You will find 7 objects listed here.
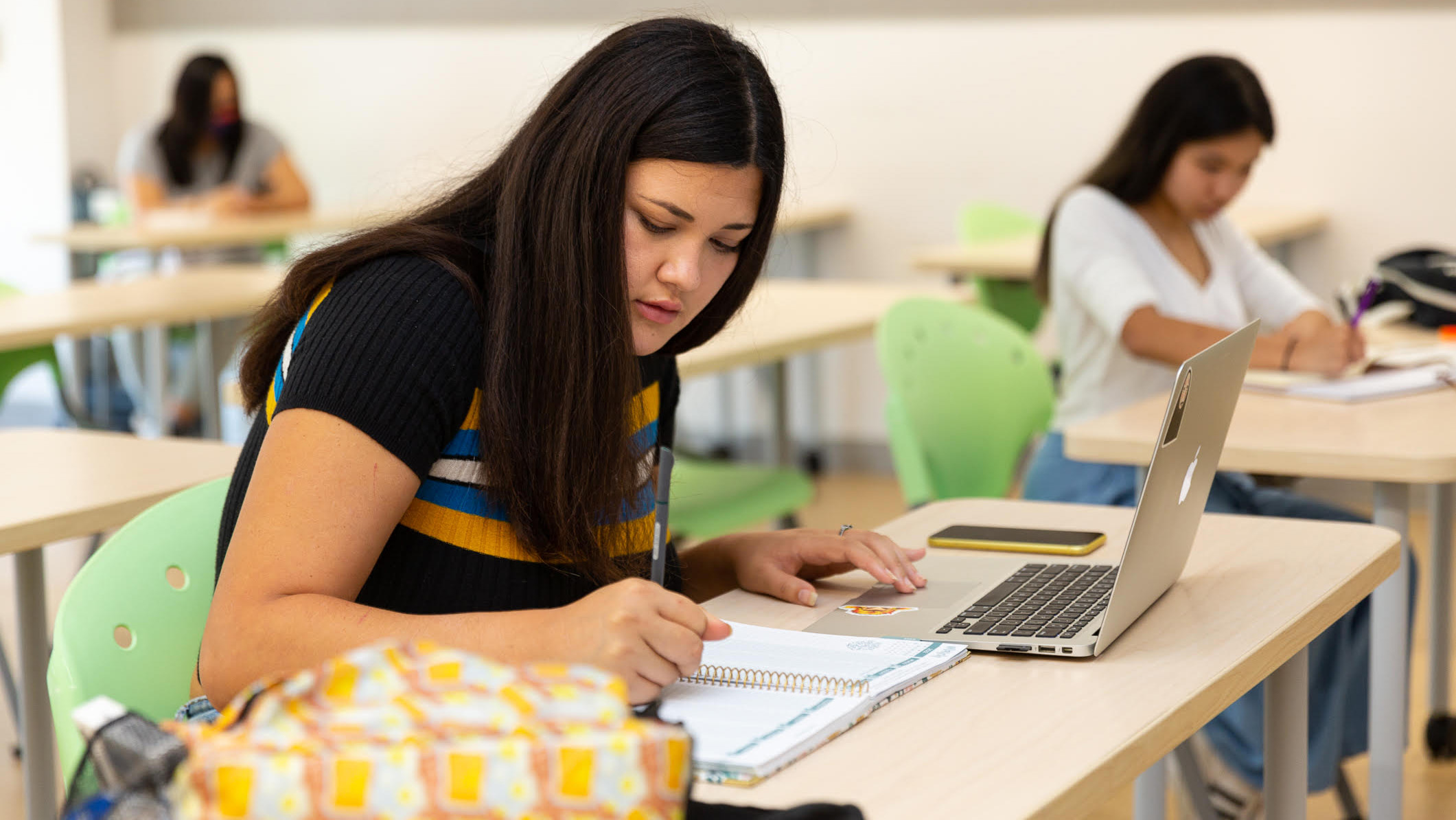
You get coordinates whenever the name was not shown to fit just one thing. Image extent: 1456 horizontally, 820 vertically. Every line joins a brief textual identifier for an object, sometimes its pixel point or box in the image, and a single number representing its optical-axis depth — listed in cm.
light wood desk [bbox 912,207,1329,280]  384
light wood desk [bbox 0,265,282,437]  324
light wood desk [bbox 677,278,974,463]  281
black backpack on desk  276
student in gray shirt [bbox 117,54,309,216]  547
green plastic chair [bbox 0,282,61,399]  345
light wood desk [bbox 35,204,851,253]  485
